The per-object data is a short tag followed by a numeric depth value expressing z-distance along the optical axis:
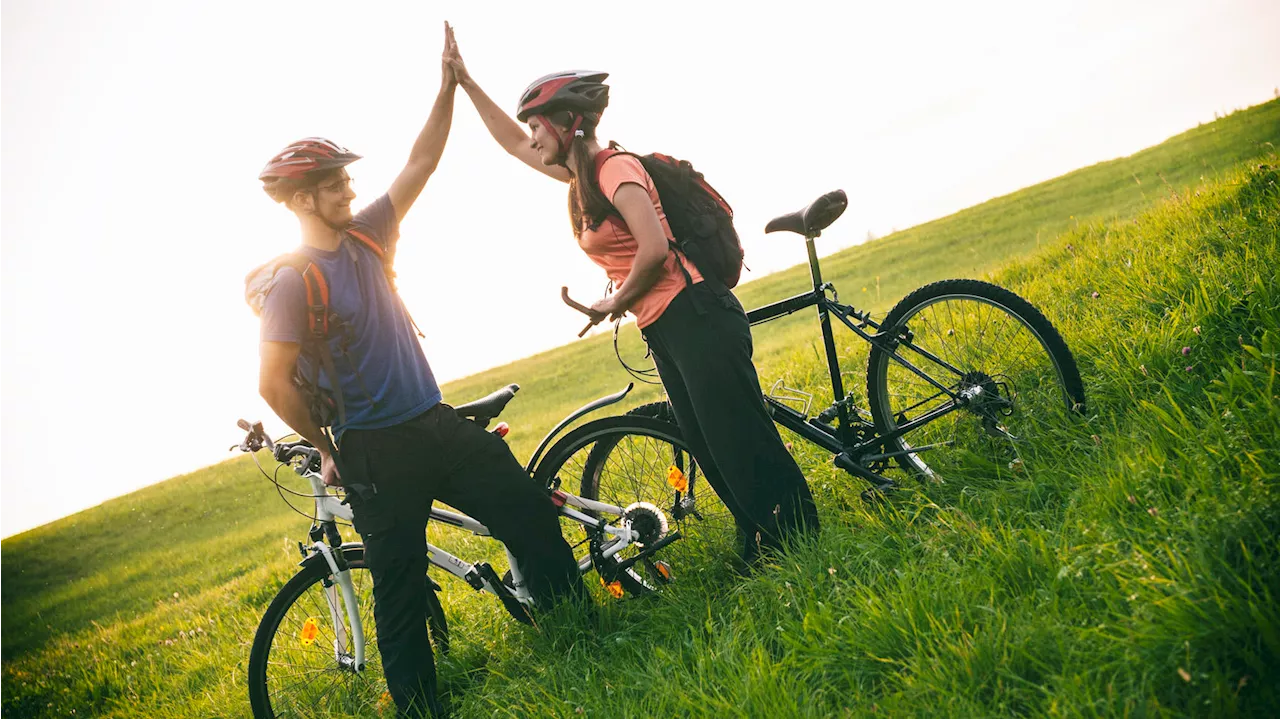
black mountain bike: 3.79
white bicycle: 3.91
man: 3.46
